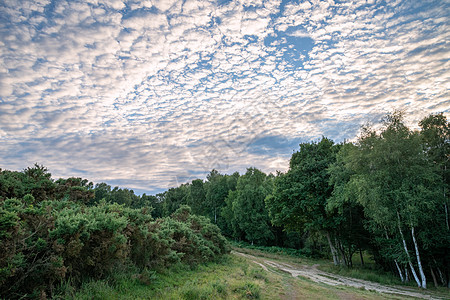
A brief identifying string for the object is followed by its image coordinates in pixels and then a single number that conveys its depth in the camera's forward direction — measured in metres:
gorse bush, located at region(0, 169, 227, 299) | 6.19
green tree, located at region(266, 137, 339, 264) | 30.27
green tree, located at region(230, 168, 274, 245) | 55.03
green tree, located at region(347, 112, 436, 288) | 20.61
